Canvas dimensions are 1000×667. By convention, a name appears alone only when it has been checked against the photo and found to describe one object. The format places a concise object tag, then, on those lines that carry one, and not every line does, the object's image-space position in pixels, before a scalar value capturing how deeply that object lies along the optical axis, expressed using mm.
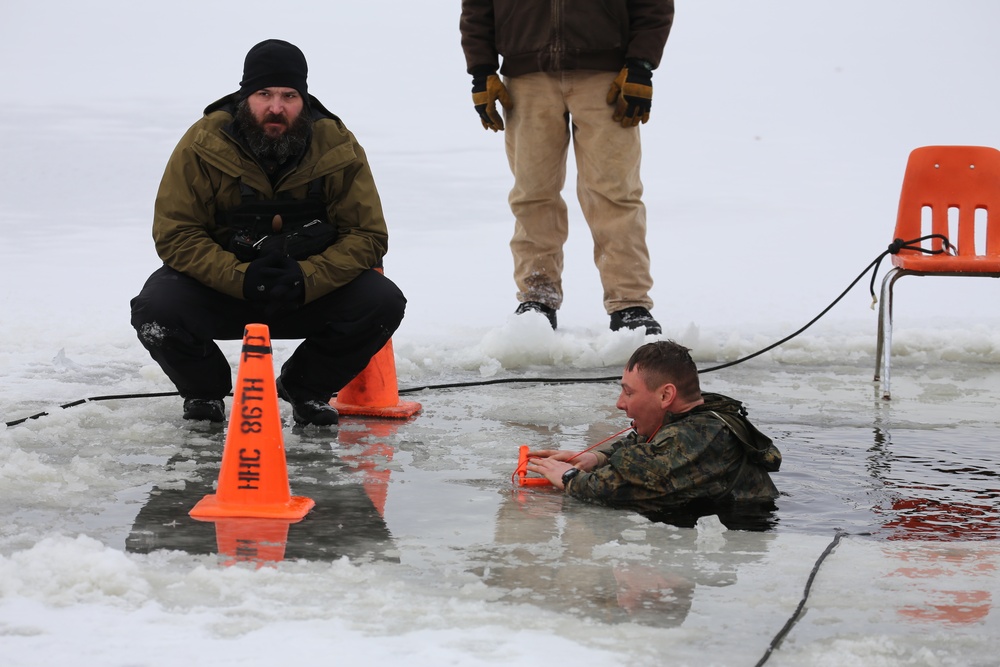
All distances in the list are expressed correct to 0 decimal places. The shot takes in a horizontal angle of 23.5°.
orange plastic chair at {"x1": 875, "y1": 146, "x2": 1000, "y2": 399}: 11413
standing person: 12166
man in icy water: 7030
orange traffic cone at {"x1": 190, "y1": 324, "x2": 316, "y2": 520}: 6788
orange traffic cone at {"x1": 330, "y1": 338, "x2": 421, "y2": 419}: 9695
